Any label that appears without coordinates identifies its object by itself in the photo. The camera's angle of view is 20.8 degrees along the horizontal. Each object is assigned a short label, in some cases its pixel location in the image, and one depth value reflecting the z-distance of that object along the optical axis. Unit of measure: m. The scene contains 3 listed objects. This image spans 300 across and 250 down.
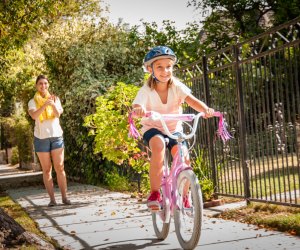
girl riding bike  7.32
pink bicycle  6.57
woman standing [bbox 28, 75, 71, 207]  12.85
